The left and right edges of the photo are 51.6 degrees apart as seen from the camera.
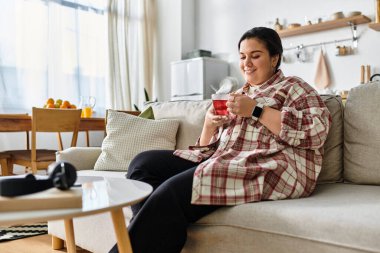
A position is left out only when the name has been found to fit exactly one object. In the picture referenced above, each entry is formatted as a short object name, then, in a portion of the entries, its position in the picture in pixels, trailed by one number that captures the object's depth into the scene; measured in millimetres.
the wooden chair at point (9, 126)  2803
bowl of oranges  3437
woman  1213
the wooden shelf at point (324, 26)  3734
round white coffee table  760
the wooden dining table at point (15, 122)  2795
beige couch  1054
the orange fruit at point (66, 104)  3451
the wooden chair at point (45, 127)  2748
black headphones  838
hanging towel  4020
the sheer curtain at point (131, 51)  4777
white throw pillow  2107
